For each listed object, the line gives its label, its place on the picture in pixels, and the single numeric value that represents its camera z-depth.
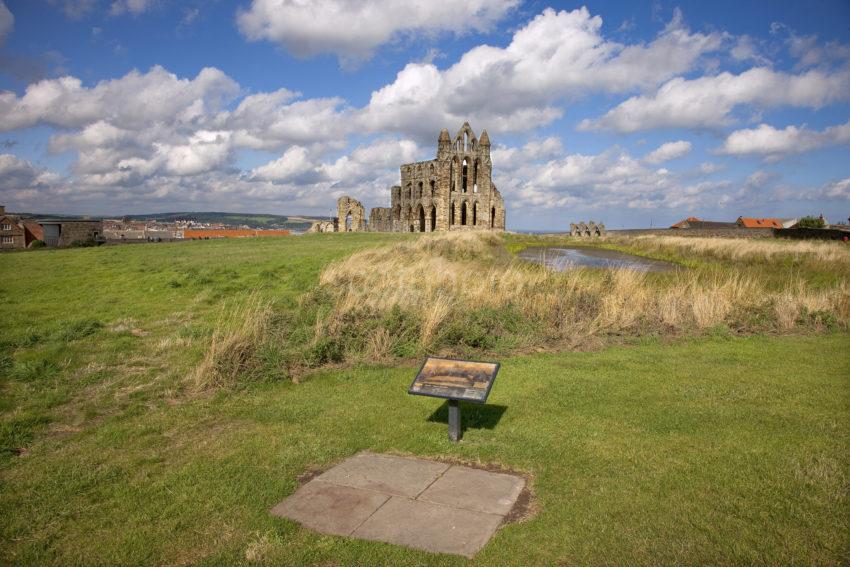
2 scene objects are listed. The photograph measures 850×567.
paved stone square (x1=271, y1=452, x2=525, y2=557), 3.90
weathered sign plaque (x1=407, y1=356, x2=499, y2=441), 5.27
